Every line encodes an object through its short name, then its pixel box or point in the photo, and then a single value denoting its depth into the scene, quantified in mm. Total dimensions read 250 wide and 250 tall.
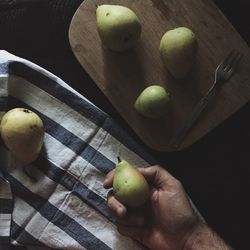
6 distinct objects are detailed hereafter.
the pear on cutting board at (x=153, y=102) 917
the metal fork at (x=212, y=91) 961
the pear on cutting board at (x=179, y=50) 918
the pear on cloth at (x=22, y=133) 896
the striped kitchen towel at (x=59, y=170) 954
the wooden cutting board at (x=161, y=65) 968
